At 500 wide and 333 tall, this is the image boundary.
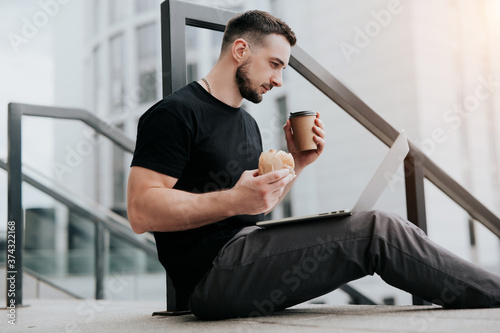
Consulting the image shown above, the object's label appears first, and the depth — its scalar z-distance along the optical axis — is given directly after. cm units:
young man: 140
